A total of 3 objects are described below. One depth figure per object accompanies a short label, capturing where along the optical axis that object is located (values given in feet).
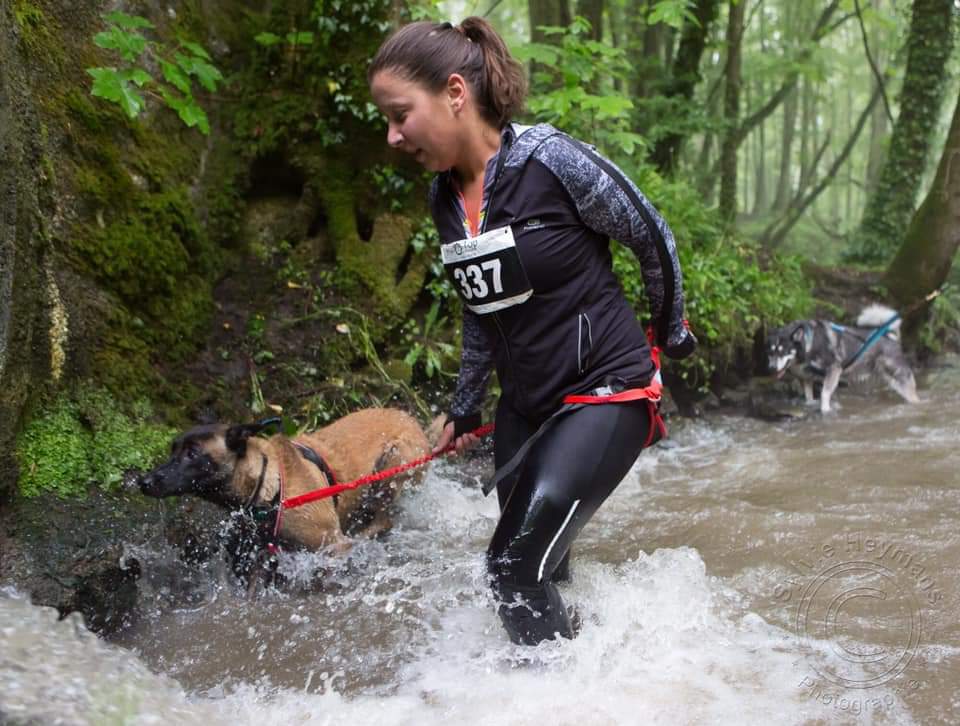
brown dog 12.66
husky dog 28.63
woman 8.20
